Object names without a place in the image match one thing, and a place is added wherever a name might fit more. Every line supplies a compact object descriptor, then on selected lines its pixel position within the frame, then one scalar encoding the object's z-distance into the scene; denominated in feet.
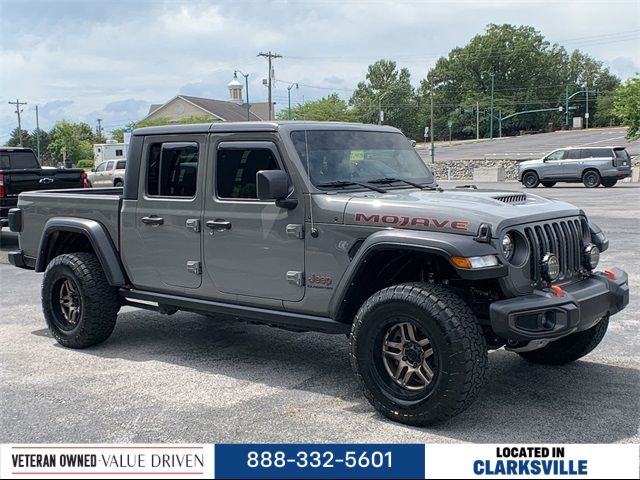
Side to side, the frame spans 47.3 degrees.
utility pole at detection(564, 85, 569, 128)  317.63
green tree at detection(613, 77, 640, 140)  124.26
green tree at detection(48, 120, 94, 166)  290.97
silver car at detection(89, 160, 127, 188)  122.93
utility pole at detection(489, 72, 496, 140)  306.39
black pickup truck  43.14
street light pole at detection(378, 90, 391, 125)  357.90
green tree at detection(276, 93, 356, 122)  274.16
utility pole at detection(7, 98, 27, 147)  309.14
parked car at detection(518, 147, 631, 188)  95.66
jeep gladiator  14.35
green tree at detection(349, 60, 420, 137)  366.22
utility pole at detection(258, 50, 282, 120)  201.90
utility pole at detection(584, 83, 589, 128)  329.97
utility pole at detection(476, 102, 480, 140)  316.03
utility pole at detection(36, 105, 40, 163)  310.70
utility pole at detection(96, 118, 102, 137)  404.16
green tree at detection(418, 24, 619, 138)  339.98
